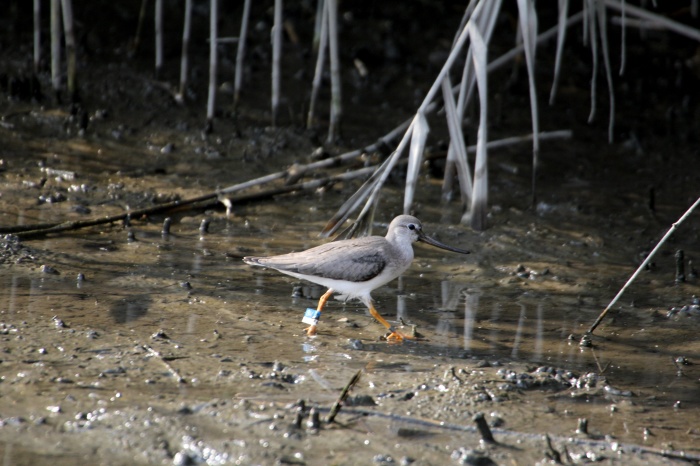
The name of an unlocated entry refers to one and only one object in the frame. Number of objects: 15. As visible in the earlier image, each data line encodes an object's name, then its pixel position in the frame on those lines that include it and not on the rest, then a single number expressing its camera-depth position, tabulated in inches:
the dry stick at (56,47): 660.1
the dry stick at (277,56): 653.9
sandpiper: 448.4
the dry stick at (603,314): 362.1
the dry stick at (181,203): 523.5
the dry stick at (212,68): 655.8
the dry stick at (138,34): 782.5
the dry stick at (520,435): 330.3
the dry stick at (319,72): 660.7
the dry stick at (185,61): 688.4
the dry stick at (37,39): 687.1
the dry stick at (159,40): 710.9
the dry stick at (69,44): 653.3
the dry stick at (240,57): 673.6
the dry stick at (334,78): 647.3
